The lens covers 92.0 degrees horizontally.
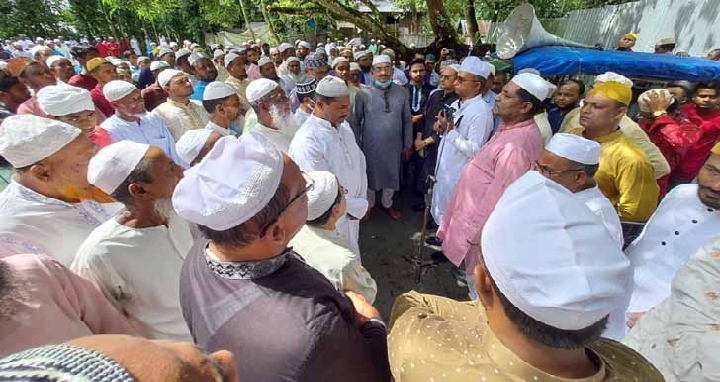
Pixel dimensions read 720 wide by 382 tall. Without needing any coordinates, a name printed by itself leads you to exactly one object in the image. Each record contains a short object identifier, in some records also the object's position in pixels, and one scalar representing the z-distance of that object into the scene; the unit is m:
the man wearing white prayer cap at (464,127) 3.41
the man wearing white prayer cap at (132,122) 3.07
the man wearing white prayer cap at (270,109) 3.06
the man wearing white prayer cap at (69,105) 2.55
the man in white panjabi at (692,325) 1.16
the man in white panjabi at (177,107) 3.64
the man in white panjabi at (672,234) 1.80
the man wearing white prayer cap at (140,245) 1.39
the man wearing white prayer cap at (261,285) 0.90
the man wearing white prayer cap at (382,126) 4.39
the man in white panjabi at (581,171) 1.96
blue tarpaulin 4.91
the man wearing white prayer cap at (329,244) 1.52
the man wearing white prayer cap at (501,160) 2.58
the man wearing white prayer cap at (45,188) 1.52
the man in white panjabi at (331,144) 2.79
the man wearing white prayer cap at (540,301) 0.72
